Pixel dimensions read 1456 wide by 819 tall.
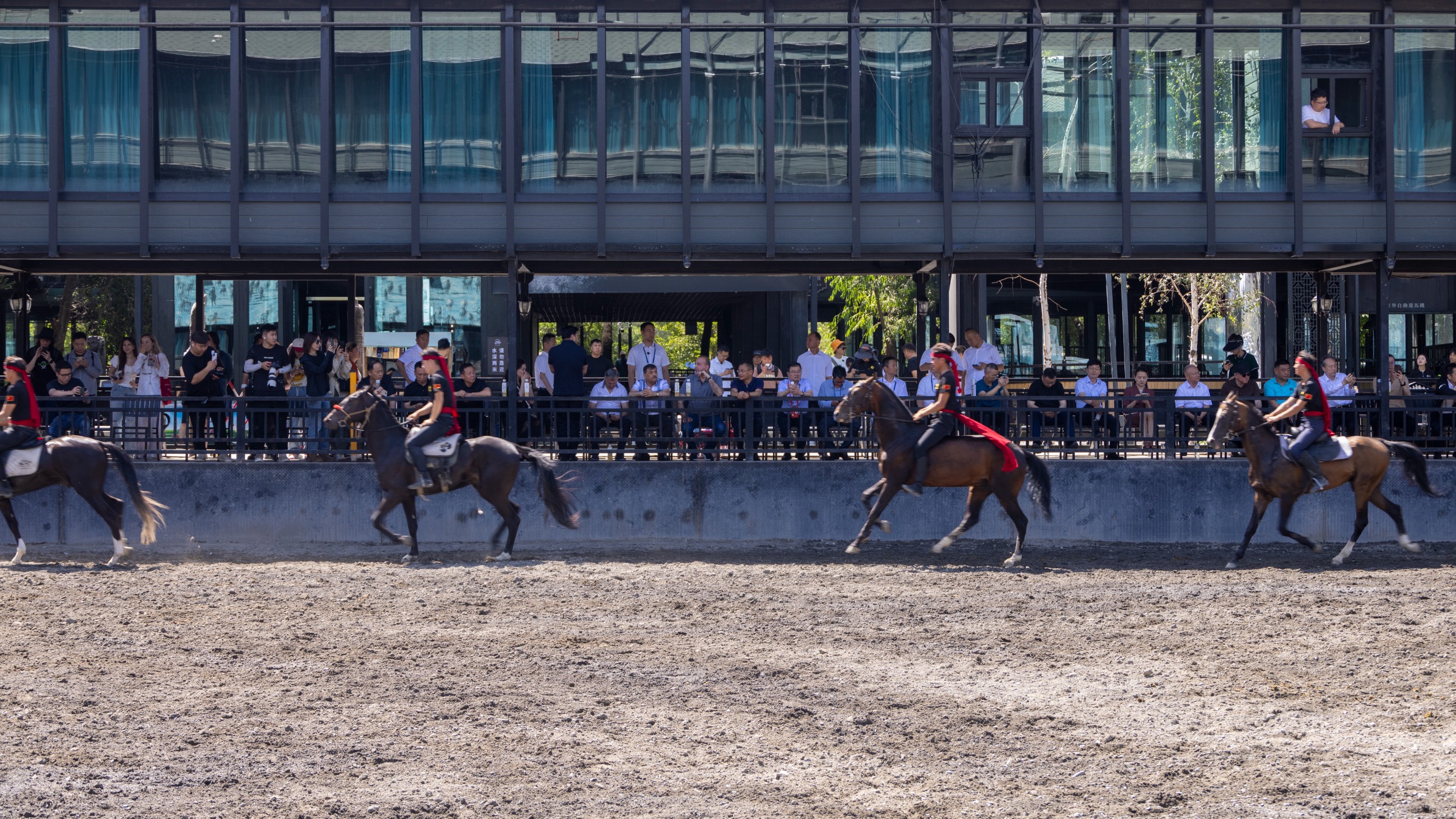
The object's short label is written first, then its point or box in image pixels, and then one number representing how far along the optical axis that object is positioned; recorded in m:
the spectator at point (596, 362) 18.44
